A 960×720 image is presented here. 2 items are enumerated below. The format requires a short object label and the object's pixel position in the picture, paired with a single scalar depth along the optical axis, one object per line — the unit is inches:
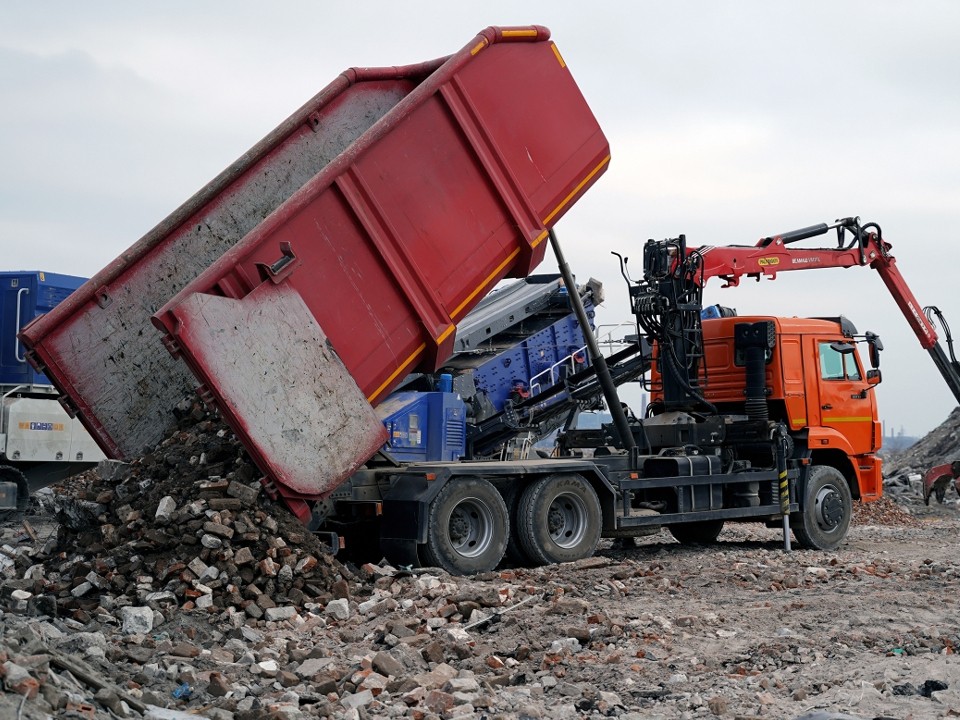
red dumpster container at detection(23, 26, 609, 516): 293.7
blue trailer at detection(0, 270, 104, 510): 538.4
